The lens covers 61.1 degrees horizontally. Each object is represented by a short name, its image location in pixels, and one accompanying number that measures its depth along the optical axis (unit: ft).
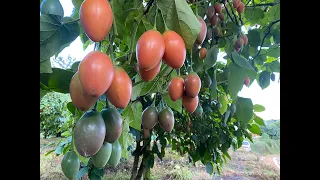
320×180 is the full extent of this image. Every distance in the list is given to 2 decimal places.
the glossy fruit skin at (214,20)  2.77
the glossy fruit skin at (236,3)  2.90
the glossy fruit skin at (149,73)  1.45
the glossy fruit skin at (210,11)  2.73
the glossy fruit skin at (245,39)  2.82
